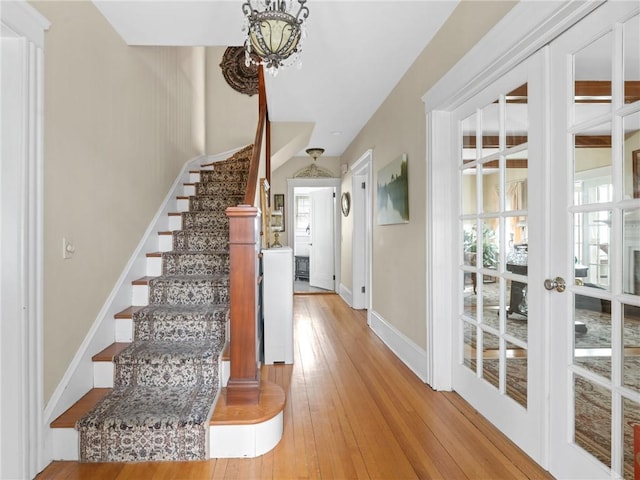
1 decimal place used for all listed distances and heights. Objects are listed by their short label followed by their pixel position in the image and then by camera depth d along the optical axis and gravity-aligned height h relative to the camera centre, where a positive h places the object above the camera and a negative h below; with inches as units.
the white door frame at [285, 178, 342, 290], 266.2 +23.4
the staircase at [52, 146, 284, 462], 73.9 -33.6
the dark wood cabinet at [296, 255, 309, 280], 358.0 -26.6
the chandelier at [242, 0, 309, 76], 72.9 +41.1
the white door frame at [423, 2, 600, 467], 104.7 +3.1
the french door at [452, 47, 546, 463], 72.7 -3.5
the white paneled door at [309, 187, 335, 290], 284.2 +0.8
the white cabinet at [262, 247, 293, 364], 130.1 -24.6
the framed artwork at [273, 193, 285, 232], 265.8 +26.9
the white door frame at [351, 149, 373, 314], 224.8 +0.0
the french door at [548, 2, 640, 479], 54.5 -0.8
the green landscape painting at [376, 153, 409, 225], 132.5 +18.3
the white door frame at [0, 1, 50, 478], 65.6 -1.5
